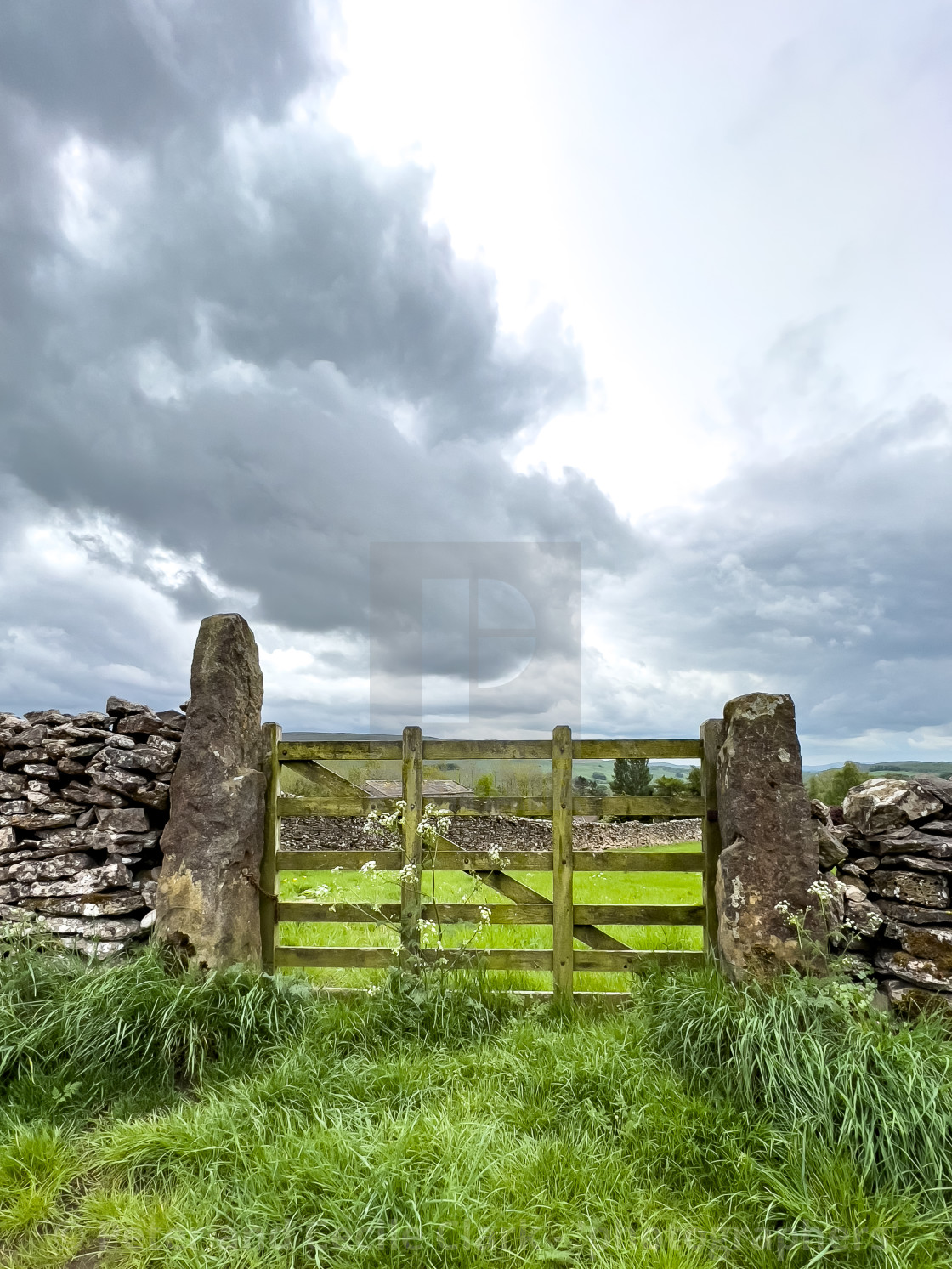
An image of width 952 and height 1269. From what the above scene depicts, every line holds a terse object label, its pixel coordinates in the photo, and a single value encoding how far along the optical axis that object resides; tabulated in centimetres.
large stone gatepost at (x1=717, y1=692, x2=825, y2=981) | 518
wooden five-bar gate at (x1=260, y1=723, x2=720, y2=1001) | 570
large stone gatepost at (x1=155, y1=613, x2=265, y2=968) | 554
